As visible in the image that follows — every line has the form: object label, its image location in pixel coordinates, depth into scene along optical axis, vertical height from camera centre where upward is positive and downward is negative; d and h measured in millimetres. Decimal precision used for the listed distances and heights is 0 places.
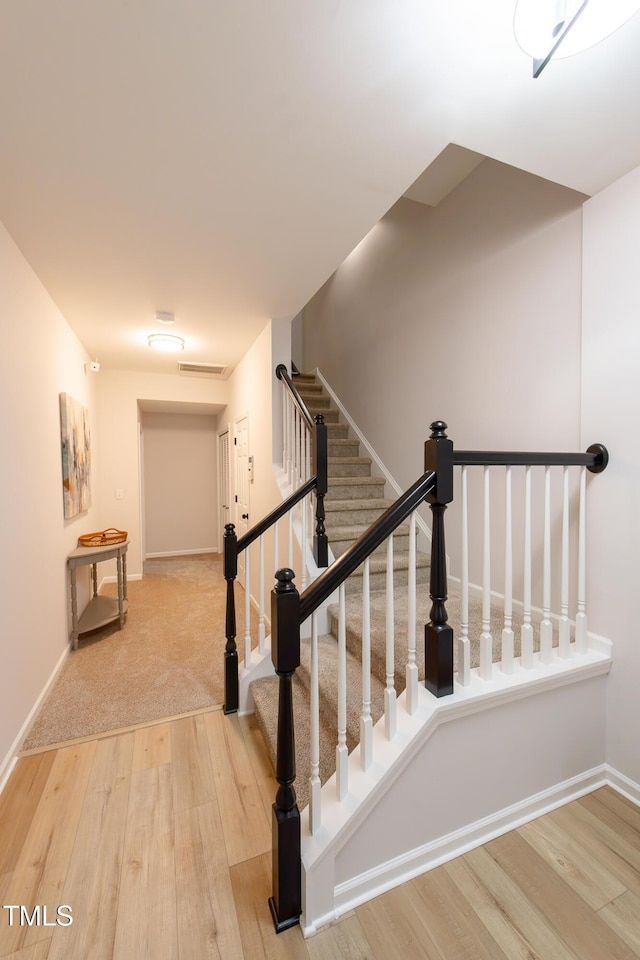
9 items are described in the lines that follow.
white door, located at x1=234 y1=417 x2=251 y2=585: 4324 -124
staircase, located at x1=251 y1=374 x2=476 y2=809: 1778 -859
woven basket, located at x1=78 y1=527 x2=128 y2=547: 3496 -637
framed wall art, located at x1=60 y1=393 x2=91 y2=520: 3061 +107
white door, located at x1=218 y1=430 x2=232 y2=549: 5869 -192
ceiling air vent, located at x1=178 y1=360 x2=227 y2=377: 4559 +1156
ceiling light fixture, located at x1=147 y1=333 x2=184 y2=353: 3613 +1150
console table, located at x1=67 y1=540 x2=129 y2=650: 3127 -1180
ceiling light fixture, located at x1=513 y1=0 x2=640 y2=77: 1010 +1147
